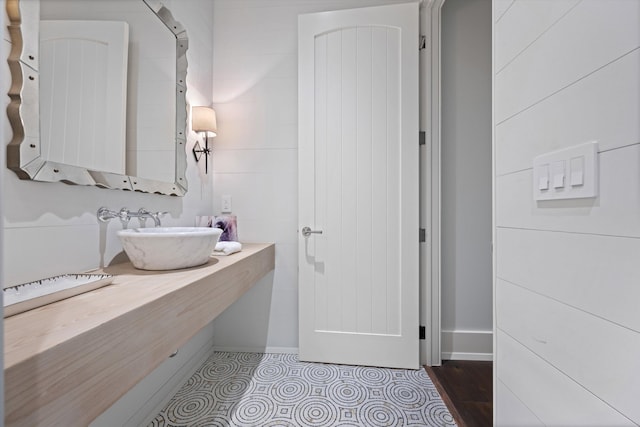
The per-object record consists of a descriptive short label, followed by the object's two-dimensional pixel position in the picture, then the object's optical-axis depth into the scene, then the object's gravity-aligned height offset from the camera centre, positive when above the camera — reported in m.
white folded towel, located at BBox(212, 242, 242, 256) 1.62 -0.19
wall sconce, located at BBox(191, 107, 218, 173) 1.91 +0.60
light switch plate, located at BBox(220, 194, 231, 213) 2.16 +0.09
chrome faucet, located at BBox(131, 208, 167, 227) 1.34 -0.01
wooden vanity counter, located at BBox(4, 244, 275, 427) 0.53 -0.28
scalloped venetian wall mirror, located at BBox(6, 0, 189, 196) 0.89 +0.41
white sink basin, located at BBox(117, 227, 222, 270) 1.12 -0.13
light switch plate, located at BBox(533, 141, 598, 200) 0.58 +0.09
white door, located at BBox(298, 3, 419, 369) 1.90 +0.19
